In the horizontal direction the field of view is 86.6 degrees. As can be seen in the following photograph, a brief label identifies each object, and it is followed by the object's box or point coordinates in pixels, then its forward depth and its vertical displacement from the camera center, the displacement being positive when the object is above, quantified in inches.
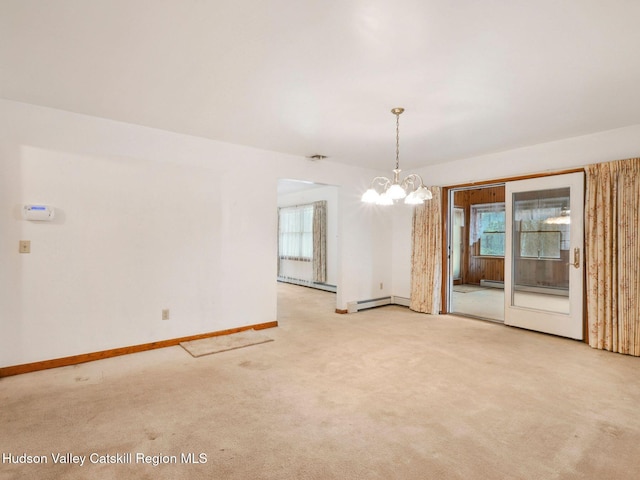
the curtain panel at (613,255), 148.9 -5.9
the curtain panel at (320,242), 326.3 -2.1
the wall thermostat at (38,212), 127.4 +9.7
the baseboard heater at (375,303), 232.5 -45.4
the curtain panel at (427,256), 225.9 -10.6
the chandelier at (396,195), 122.2 +17.0
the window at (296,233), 350.9 +7.3
